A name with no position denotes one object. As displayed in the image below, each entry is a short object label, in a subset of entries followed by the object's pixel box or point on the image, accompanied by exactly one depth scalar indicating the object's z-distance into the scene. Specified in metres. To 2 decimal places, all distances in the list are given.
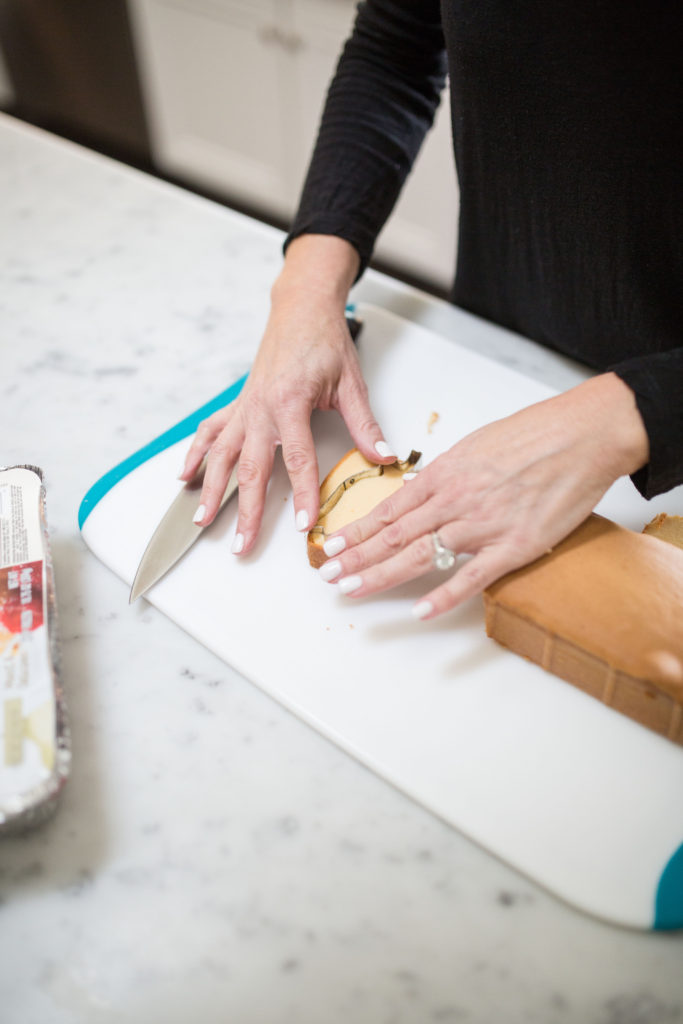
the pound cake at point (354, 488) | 0.80
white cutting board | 0.58
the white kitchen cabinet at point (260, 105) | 2.27
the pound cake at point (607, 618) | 0.62
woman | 0.69
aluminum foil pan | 0.57
